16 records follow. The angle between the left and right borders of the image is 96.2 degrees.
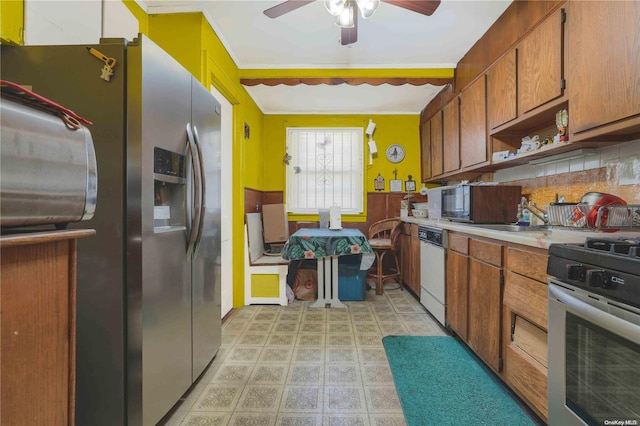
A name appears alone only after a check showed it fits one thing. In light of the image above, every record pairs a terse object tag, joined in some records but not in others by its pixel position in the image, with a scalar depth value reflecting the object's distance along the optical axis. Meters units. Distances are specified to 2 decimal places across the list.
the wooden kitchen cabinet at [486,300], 1.85
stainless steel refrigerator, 1.25
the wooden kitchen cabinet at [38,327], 0.57
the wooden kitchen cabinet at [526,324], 1.46
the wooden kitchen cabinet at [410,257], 3.51
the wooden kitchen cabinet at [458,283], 2.29
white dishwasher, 2.71
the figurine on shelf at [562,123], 1.82
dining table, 3.18
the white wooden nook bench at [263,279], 3.35
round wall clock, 4.60
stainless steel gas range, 0.95
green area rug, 1.58
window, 4.66
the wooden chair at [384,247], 3.80
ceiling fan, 1.82
